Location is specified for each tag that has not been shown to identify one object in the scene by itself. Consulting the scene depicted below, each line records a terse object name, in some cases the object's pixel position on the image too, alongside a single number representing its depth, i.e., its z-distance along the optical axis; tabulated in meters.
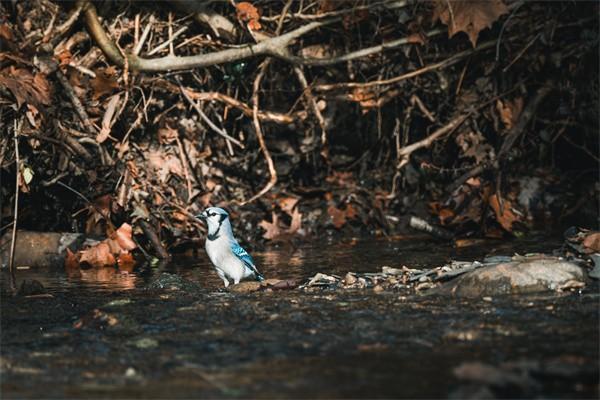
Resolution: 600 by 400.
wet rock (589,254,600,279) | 10.73
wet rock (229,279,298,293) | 11.97
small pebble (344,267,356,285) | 12.24
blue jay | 13.13
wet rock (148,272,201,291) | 12.40
